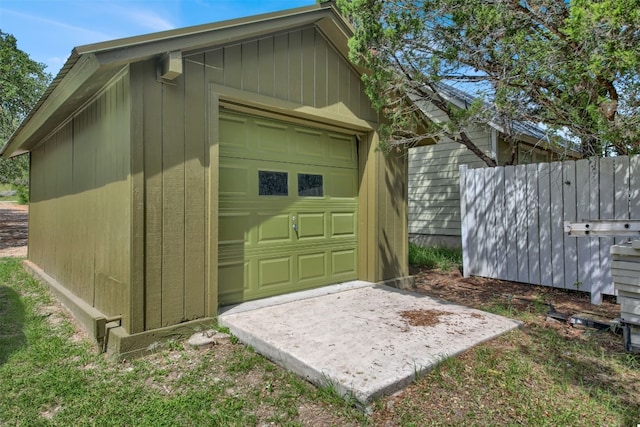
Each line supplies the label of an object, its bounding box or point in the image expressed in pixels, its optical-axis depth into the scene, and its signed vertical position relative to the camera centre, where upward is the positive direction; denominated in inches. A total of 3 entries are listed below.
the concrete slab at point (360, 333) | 102.3 -43.6
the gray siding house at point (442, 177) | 345.4 +34.8
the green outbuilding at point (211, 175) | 132.0 +17.0
